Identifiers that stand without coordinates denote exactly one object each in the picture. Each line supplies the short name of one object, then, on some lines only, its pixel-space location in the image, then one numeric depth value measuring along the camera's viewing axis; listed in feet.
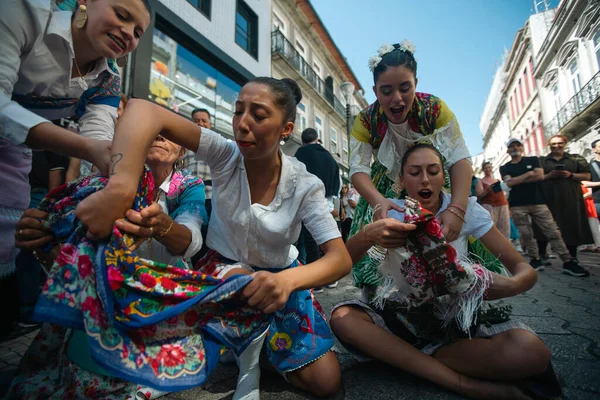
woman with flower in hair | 5.49
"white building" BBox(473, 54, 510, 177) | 93.61
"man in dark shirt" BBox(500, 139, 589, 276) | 13.33
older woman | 3.08
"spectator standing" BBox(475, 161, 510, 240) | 18.34
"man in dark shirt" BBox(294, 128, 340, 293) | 12.05
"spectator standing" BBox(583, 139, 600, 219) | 14.87
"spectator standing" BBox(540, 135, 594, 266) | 12.72
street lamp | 22.45
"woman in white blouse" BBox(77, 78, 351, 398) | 3.82
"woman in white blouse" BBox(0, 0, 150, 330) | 3.10
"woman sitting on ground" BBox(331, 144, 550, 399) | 3.80
